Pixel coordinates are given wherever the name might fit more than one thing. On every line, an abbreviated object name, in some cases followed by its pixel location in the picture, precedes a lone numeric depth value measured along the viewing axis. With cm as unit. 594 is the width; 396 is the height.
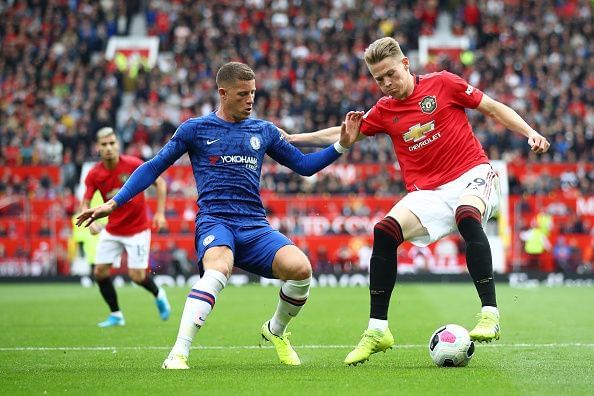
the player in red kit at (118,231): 2795
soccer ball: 1622
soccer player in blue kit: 1659
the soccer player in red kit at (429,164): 1666
